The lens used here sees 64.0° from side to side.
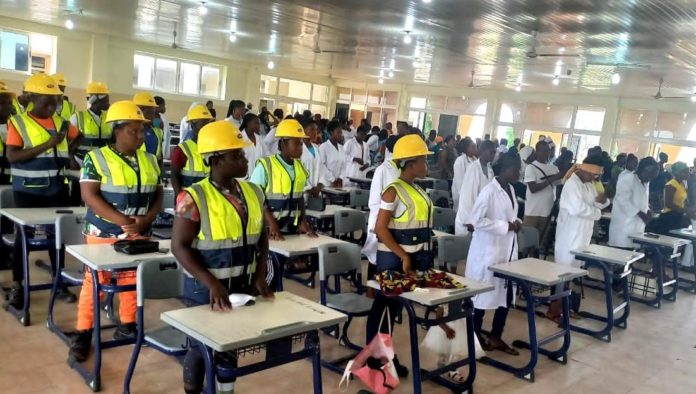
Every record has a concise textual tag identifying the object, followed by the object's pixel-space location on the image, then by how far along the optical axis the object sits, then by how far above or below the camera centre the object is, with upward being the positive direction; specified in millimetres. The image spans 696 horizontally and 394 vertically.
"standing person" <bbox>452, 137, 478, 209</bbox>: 7328 -334
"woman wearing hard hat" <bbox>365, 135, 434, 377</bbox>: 3357 -583
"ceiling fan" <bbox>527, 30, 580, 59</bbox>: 8888 +1574
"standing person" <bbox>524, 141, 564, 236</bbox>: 6551 -531
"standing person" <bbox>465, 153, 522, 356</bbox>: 4125 -728
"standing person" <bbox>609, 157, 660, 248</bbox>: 6703 -615
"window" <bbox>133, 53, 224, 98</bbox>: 16969 +682
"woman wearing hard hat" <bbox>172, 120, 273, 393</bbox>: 2406 -551
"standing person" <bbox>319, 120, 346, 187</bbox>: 7702 -511
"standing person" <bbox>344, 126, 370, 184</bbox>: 9125 -588
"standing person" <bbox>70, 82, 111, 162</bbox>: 5621 -339
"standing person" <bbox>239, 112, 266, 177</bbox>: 5699 -329
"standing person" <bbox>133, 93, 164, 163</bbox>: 6227 -506
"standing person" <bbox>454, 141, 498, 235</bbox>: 5102 -419
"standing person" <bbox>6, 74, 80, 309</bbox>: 3965 -524
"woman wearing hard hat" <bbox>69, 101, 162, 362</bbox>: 3293 -615
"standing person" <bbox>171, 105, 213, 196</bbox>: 4699 -562
